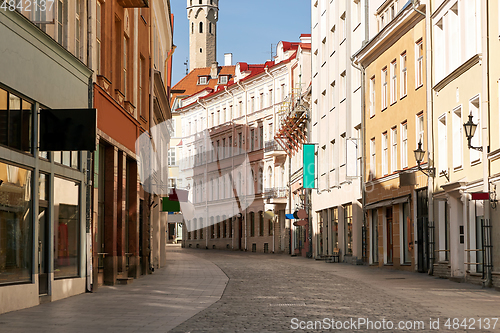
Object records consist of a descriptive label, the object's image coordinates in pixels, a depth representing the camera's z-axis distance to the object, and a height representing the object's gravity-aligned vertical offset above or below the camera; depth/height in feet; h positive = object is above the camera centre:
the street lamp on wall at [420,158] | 77.10 +5.74
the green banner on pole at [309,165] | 139.50 +9.13
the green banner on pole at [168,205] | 104.77 +1.36
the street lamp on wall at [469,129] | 60.95 +6.82
